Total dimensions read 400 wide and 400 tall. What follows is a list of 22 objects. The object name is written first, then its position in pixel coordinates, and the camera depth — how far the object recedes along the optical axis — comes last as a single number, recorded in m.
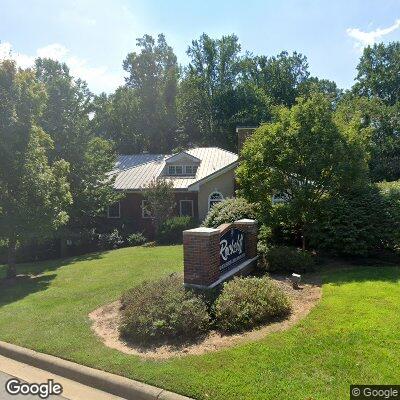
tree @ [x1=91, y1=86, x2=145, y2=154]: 48.88
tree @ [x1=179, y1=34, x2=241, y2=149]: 48.66
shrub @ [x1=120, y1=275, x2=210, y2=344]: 6.72
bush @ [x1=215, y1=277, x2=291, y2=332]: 6.80
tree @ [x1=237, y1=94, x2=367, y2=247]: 11.40
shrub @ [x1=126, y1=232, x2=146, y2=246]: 22.97
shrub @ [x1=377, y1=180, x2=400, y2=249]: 10.94
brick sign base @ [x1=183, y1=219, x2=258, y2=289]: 7.88
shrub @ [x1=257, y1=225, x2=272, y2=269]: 10.83
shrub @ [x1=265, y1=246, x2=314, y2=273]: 10.38
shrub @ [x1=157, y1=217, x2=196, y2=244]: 21.31
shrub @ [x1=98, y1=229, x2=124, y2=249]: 22.91
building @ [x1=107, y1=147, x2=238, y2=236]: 24.86
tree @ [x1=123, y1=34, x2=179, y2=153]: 49.41
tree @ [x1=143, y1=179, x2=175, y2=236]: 22.86
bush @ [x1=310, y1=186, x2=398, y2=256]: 10.98
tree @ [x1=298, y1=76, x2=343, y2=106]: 50.28
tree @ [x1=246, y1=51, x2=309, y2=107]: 53.12
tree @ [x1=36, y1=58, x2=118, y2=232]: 22.75
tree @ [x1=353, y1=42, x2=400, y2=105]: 46.84
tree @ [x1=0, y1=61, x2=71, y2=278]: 12.83
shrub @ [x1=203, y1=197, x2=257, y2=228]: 12.87
